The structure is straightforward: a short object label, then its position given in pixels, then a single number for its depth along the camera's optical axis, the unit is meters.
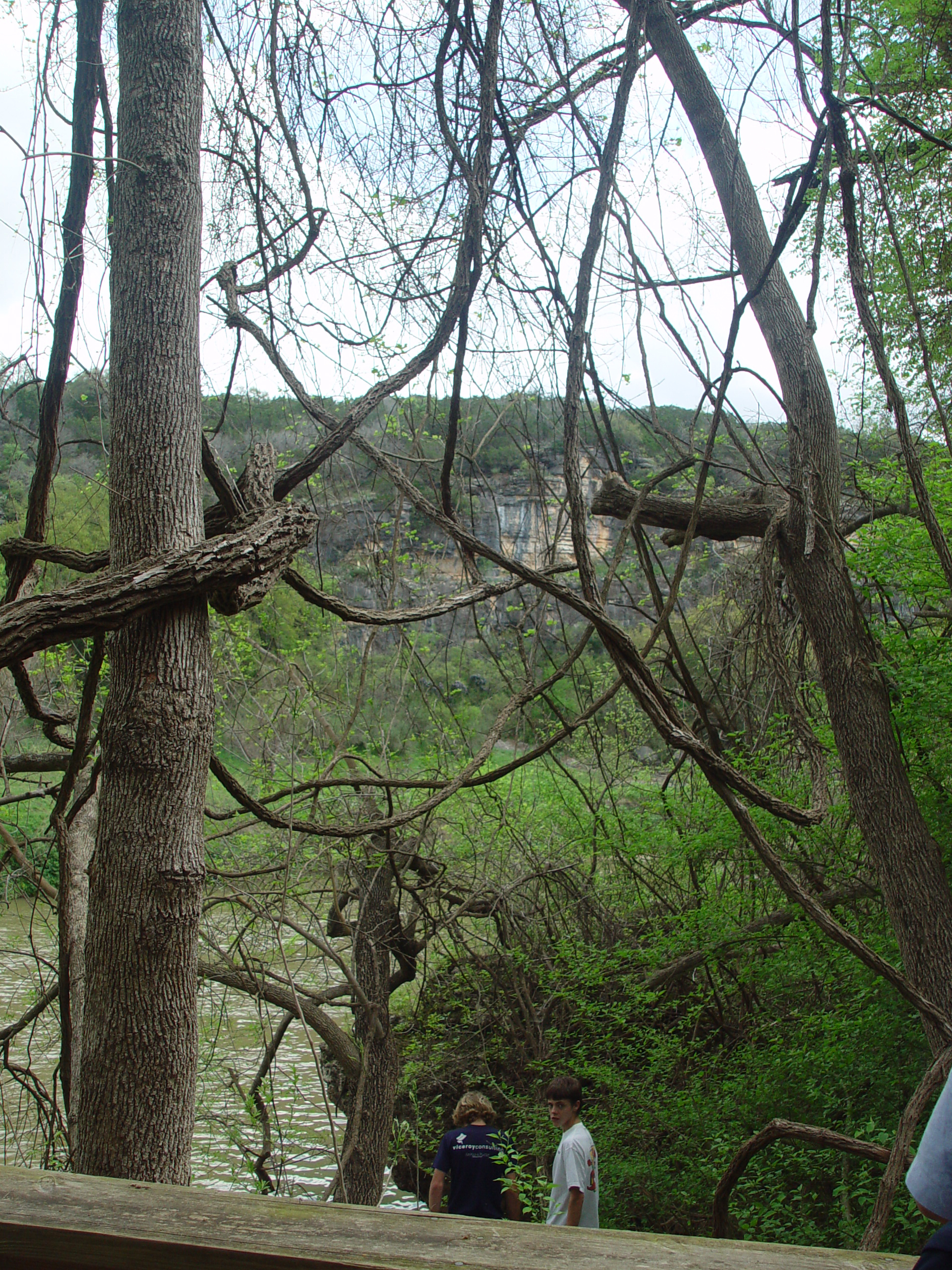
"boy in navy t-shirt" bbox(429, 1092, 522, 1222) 3.69
